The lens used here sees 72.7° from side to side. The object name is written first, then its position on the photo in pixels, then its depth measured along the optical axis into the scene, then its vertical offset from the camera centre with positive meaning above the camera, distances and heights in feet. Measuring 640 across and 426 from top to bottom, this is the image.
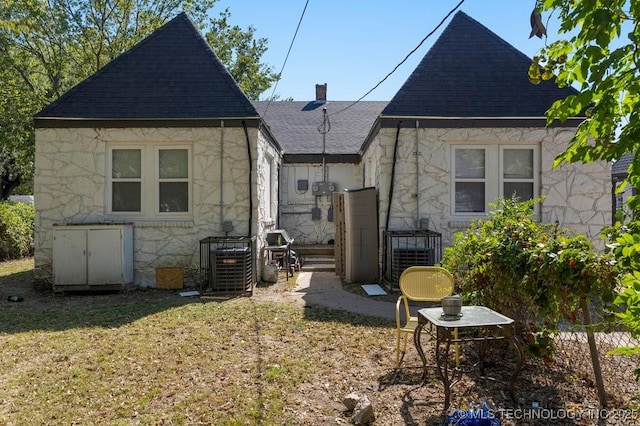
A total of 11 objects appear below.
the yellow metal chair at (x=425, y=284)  15.06 -2.56
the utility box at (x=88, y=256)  26.37 -2.81
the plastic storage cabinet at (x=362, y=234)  30.14 -1.61
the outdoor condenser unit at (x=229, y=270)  26.12 -3.57
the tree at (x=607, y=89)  6.02 +1.81
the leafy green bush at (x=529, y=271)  10.44 -1.63
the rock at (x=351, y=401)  11.53 -5.08
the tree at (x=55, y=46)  55.31 +22.39
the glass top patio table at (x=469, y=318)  11.17 -2.92
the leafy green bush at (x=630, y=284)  5.57 -0.95
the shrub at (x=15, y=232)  44.01 -2.26
